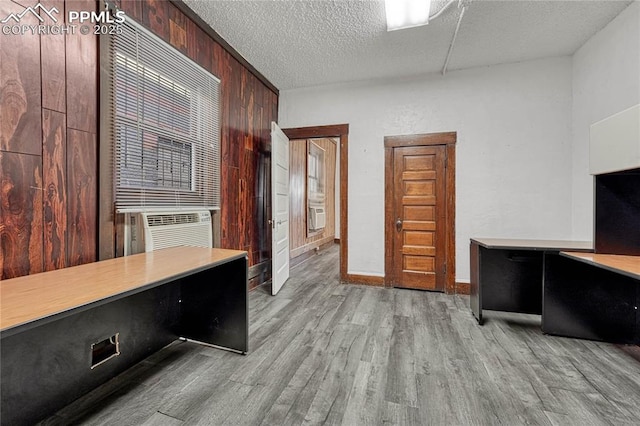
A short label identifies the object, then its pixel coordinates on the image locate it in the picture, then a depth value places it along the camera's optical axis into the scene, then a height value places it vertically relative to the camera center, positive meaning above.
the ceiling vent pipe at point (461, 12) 2.45 +1.83
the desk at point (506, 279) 2.74 -0.67
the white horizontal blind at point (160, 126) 2.00 +0.70
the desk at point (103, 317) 1.18 -0.71
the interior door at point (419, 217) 3.79 -0.08
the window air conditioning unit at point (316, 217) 6.36 -0.17
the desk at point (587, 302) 2.28 -0.75
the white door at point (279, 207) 3.53 +0.04
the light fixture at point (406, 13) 2.44 +1.81
